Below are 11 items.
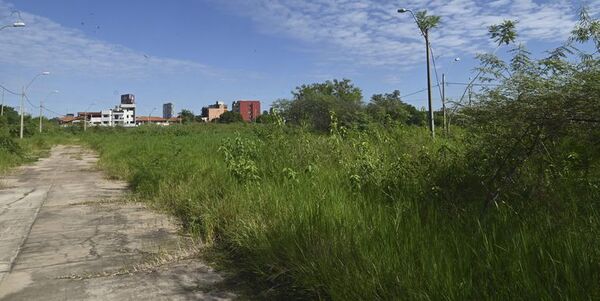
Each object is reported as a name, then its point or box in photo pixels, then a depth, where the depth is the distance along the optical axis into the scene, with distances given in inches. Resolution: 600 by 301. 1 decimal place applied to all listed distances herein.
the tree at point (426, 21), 962.1
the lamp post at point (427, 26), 962.1
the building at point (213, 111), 5462.6
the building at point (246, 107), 4842.5
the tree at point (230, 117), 4045.3
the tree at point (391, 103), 1198.9
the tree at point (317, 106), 2073.0
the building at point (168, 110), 5649.6
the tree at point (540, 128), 145.7
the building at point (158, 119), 5321.9
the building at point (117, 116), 4872.0
